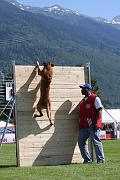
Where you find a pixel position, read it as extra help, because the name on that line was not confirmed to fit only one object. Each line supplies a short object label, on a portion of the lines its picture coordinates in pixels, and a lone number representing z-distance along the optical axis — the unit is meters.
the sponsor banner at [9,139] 40.84
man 12.89
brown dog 12.88
